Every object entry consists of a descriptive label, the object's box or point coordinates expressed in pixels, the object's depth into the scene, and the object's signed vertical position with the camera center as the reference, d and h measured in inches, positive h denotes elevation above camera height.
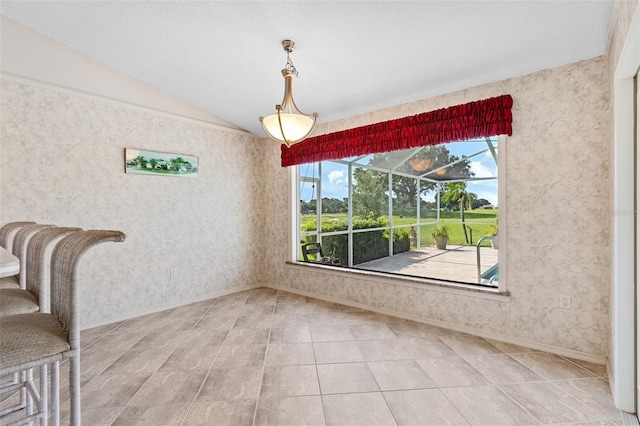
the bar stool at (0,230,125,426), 41.7 -18.0
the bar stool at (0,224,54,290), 68.0 -8.0
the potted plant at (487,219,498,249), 115.1 -9.4
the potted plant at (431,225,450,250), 140.9 -12.2
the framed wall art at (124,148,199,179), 133.4 +22.7
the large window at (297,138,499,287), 122.3 -0.2
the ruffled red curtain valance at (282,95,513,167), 103.7 +32.0
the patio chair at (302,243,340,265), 171.8 -23.5
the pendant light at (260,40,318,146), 86.2 +25.5
